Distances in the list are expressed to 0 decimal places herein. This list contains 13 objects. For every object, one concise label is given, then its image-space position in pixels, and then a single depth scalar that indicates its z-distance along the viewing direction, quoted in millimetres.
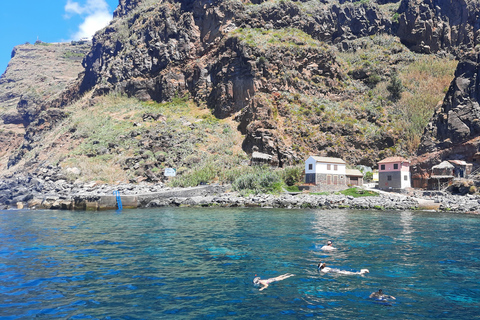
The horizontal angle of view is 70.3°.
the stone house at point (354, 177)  60953
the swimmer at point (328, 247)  19505
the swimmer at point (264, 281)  12977
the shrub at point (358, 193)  51875
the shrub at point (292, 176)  58656
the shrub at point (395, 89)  86438
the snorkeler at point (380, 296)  11598
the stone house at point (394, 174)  57812
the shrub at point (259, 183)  54325
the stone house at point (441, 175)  52781
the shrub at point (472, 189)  48562
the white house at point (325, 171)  57000
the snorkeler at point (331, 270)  14891
